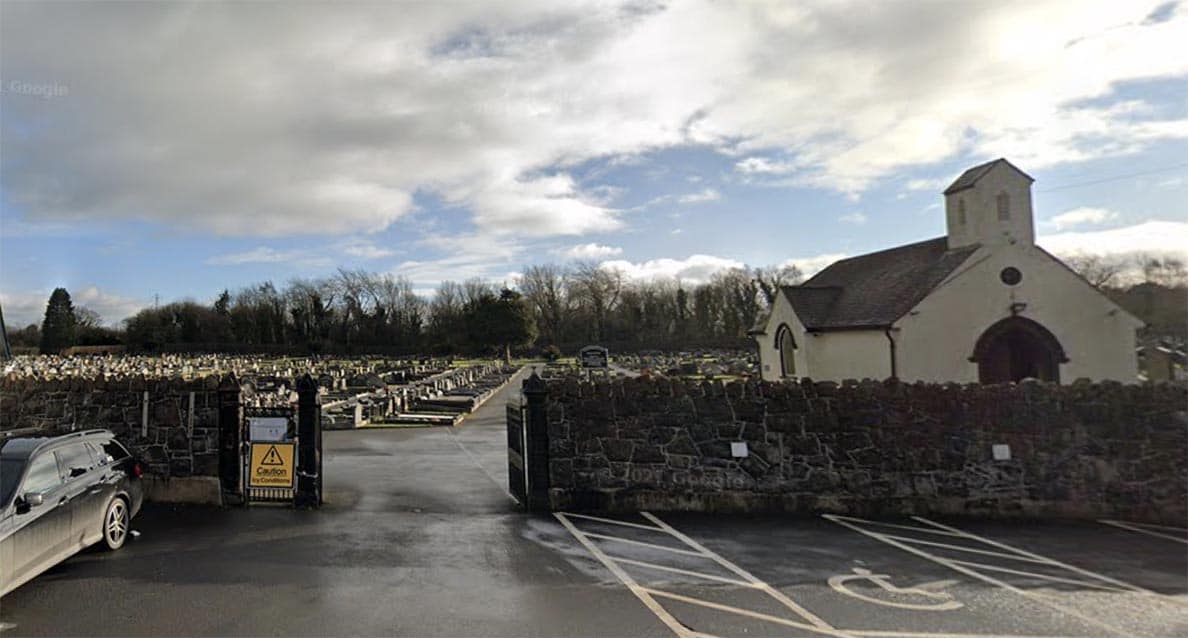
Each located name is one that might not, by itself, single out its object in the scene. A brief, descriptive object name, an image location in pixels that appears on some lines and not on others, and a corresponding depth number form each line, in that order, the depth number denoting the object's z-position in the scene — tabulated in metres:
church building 20.67
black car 6.05
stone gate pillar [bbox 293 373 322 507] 9.80
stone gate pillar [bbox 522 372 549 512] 9.88
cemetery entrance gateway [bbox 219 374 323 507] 9.87
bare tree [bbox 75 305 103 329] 72.50
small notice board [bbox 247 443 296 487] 9.89
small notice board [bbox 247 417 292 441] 10.00
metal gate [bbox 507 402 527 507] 10.12
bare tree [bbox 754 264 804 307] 80.68
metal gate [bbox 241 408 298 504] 9.88
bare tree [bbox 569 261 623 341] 84.94
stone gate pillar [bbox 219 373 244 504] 9.98
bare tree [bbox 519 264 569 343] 84.38
